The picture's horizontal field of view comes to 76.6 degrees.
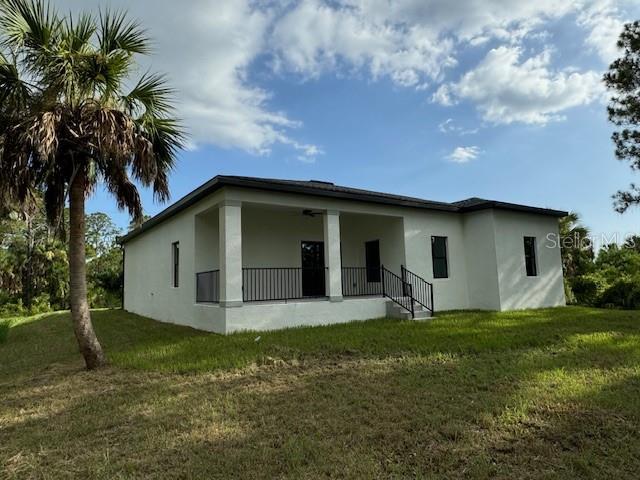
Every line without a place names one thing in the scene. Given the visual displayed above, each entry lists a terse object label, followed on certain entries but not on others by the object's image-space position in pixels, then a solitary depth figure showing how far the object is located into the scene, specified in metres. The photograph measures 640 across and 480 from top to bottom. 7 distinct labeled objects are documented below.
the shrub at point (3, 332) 10.66
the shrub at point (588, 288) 16.12
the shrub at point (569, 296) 16.62
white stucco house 9.81
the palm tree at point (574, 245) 20.49
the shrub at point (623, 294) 14.76
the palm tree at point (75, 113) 6.08
